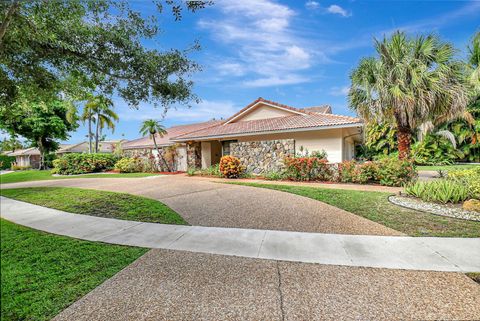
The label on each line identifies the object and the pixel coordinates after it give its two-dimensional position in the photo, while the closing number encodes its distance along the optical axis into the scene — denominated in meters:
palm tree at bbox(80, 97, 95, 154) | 21.45
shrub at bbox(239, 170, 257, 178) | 15.15
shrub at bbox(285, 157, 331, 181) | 12.66
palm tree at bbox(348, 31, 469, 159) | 10.14
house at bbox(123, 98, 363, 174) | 13.71
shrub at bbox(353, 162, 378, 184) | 11.24
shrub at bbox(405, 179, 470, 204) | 7.04
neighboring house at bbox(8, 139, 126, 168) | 27.94
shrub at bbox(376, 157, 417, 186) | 10.55
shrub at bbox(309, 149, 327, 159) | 13.83
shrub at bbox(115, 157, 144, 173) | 20.61
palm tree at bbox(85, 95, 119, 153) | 22.63
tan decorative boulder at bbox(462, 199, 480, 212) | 6.20
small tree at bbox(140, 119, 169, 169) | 19.94
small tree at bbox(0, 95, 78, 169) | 25.20
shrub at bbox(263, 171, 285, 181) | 13.68
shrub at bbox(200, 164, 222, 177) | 15.77
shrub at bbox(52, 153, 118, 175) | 20.12
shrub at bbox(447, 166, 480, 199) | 6.95
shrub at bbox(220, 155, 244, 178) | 14.72
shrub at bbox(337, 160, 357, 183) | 11.74
